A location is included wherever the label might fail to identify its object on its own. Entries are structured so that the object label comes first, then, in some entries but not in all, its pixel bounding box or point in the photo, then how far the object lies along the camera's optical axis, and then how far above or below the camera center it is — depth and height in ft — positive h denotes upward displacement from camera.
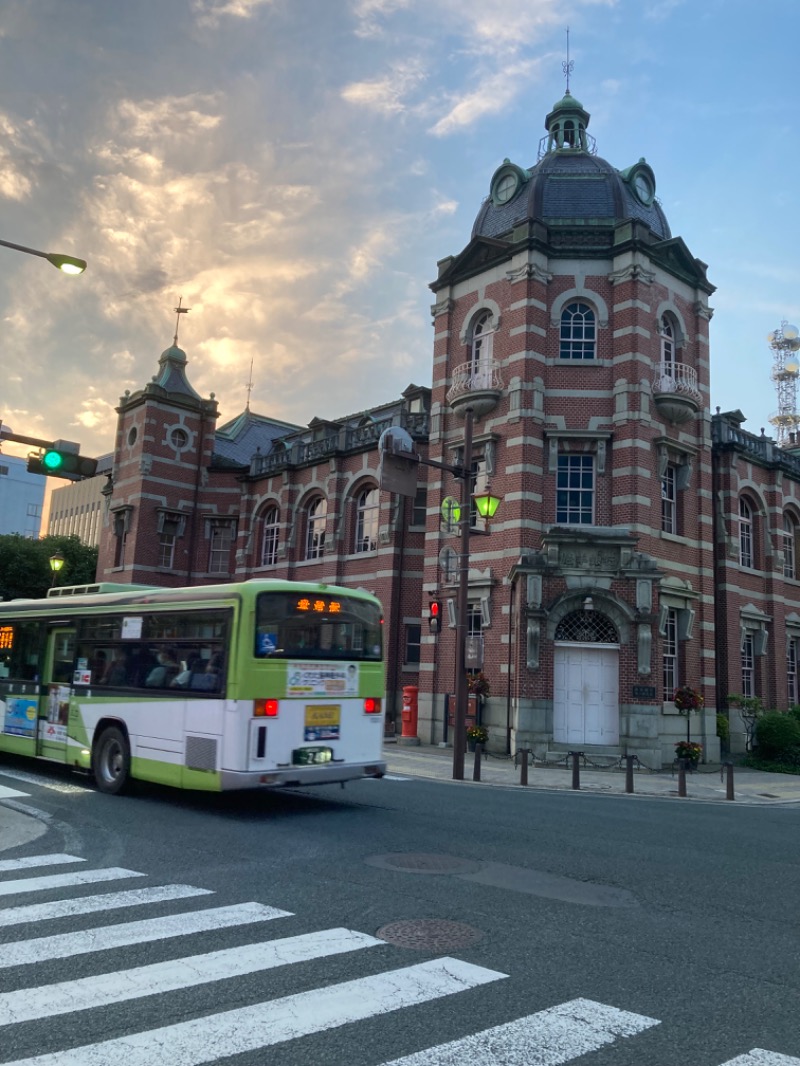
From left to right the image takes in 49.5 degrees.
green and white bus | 35.70 -0.40
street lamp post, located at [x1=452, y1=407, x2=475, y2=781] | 57.67 +4.39
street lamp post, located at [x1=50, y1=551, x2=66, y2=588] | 99.33 +12.50
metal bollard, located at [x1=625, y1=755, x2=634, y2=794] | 55.16 -5.21
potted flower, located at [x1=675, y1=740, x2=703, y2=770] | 74.02 -4.46
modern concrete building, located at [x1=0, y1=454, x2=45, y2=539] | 346.74 +68.79
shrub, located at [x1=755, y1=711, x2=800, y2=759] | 82.79 -3.13
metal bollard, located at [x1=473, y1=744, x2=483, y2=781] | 57.20 -5.14
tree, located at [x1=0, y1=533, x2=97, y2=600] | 172.14 +21.25
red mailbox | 85.30 -2.47
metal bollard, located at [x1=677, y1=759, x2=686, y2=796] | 54.80 -5.20
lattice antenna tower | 221.25 +82.43
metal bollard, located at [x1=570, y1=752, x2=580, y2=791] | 55.56 -5.03
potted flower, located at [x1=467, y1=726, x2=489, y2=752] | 75.97 -3.93
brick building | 74.95 +19.87
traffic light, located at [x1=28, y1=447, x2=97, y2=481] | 39.11 +9.32
